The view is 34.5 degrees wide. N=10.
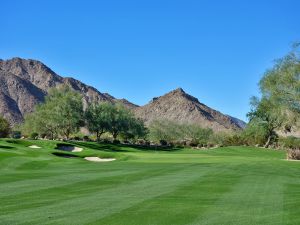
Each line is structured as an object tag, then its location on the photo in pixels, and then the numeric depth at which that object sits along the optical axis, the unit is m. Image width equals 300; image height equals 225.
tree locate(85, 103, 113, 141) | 95.88
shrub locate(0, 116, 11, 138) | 82.12
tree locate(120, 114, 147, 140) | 104.06
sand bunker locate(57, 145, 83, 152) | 47.97
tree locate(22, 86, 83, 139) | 88.62
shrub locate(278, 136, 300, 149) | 77.25
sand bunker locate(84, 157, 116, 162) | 38.29
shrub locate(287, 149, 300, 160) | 42.91
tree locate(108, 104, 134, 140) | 97.94
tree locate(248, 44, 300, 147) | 51.41
